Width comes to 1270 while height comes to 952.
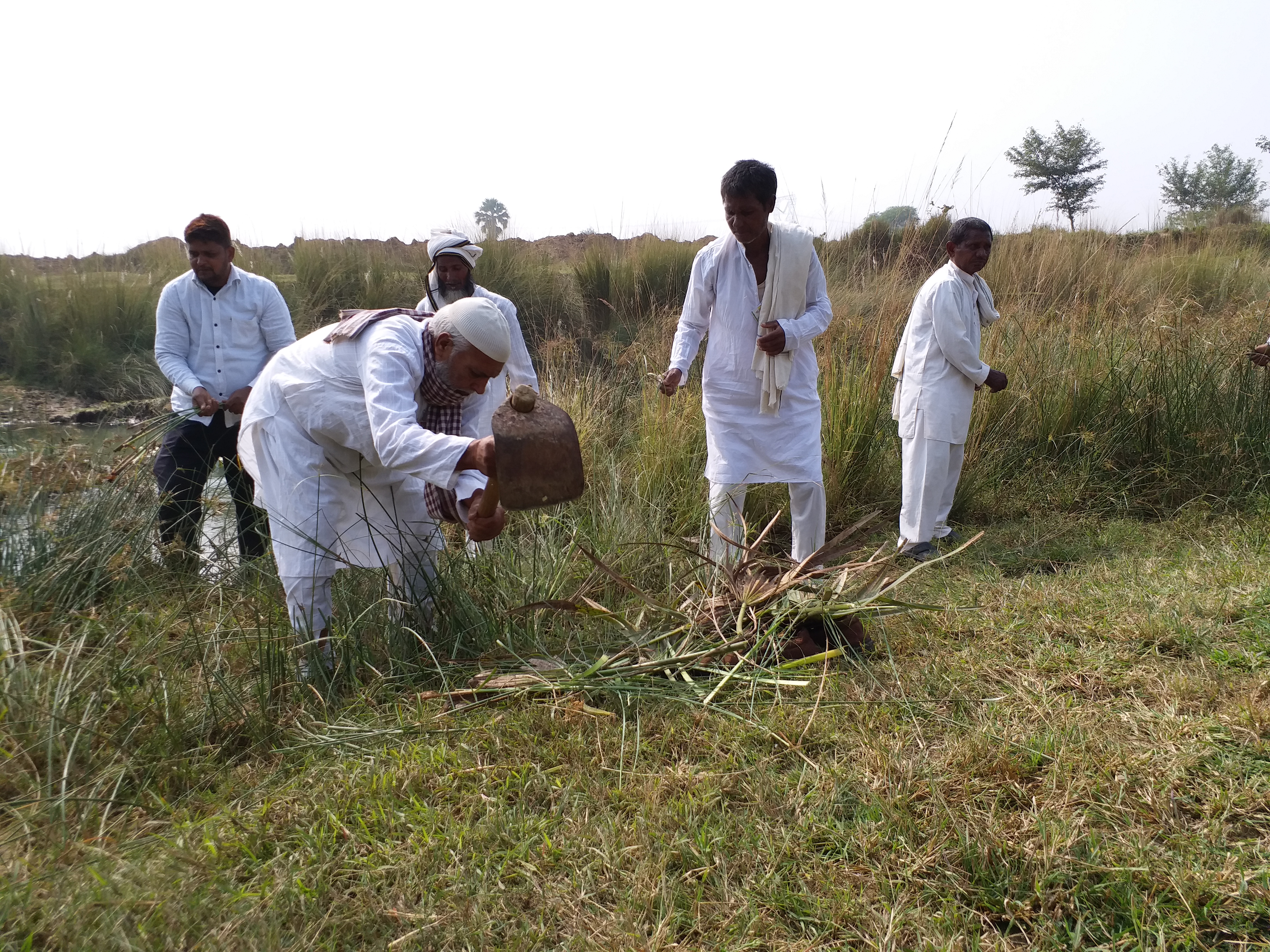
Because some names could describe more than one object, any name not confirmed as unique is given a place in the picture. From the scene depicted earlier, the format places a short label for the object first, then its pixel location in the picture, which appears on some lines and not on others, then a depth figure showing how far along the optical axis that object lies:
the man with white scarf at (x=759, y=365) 3.65
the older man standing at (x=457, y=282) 4.35
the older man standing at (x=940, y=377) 4.34
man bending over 2.48
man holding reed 3.92
